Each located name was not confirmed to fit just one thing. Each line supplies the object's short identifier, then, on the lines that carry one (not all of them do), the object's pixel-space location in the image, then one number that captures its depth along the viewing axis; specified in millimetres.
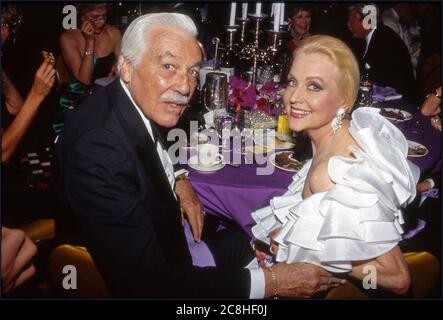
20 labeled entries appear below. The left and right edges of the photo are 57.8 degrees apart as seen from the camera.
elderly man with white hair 1543
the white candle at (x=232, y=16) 3377
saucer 2370
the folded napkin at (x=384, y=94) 3822
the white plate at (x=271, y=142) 2709
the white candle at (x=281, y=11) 3432
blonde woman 1644
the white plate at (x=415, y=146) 2652
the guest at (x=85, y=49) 4051
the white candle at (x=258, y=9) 3568
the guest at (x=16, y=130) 2668
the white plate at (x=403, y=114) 3314
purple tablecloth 2207
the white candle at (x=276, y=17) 3389
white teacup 2389
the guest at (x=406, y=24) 5750
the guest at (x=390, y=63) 4703
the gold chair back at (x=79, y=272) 1476
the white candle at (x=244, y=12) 3682
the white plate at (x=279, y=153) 2377
